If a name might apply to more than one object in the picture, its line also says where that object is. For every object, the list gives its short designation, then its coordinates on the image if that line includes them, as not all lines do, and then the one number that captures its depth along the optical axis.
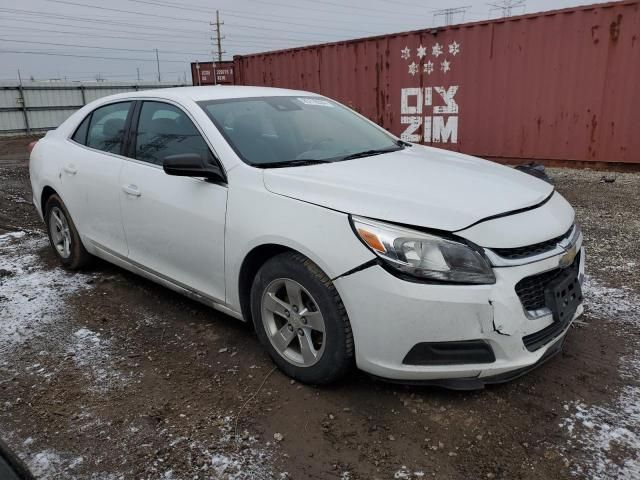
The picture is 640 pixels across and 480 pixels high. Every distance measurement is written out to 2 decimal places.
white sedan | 2.25
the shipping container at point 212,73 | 15.13
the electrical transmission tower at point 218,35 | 50.38
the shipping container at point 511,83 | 8.13
